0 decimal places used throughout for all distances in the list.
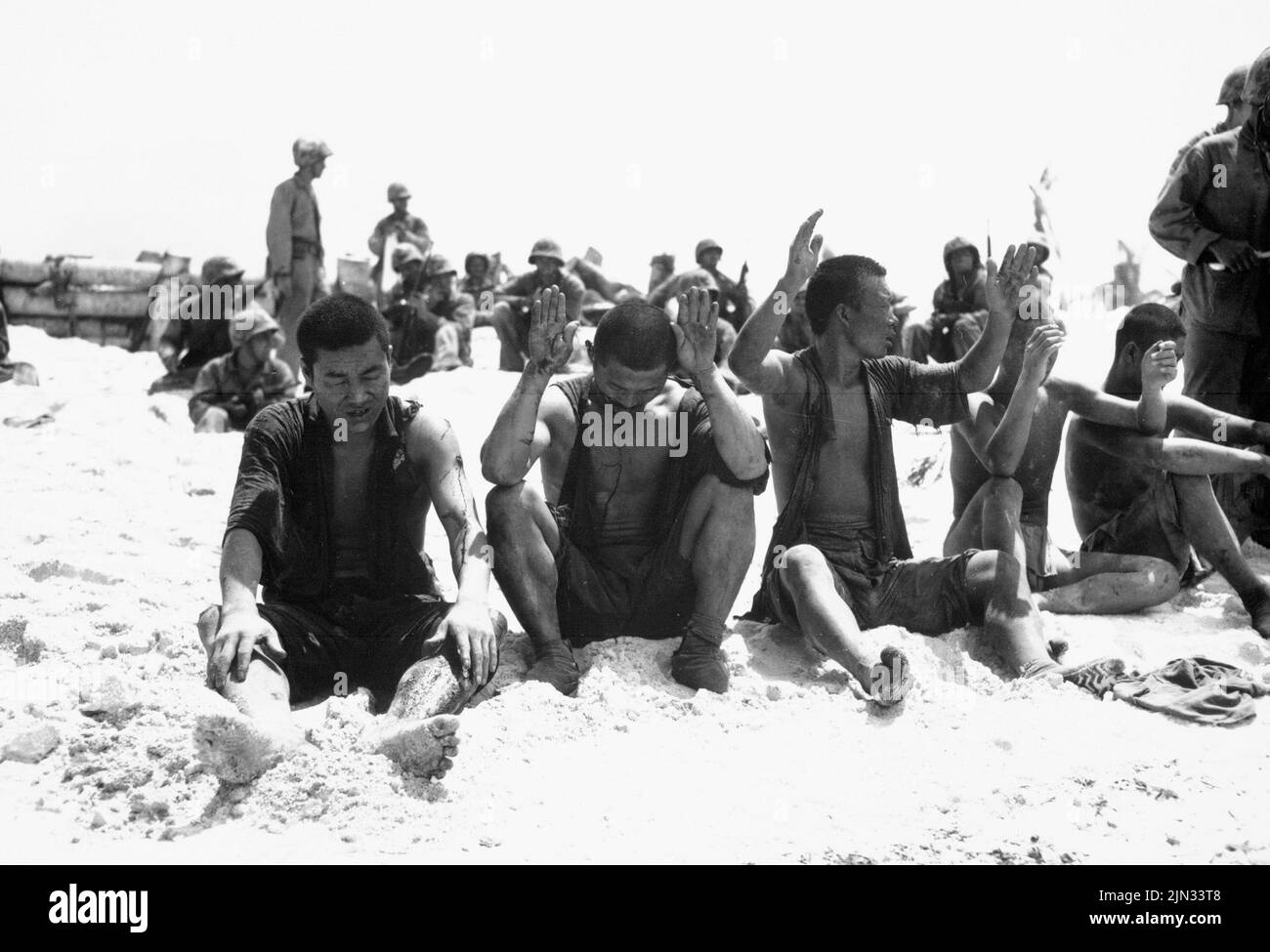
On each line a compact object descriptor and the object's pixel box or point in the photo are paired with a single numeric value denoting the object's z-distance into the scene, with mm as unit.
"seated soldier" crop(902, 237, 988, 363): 9258
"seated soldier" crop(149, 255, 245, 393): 9961
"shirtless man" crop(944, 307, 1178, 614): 4641
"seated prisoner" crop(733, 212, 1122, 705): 4500
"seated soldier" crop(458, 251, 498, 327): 13609
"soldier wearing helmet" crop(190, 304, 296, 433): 8945
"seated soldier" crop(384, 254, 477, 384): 11062
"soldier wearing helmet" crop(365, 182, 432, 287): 13141
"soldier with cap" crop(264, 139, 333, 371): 10422
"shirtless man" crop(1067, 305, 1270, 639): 5113
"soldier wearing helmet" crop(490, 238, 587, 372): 11211
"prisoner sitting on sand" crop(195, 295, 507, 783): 3617
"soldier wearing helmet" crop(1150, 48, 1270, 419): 5992
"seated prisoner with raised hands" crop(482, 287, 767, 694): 4102
